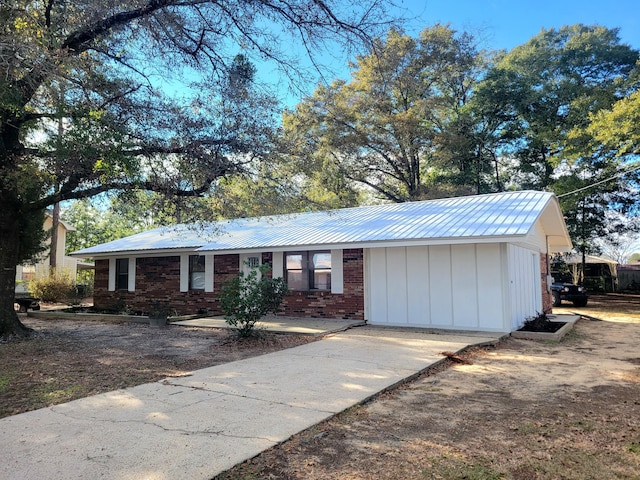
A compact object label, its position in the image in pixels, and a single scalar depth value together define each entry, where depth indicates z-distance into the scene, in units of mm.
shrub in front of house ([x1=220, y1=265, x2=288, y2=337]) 8812
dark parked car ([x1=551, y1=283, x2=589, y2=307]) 18812
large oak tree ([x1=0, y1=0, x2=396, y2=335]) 6625
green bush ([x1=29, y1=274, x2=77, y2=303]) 20312
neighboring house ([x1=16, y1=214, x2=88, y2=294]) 26547
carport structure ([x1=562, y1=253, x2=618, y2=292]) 28000
